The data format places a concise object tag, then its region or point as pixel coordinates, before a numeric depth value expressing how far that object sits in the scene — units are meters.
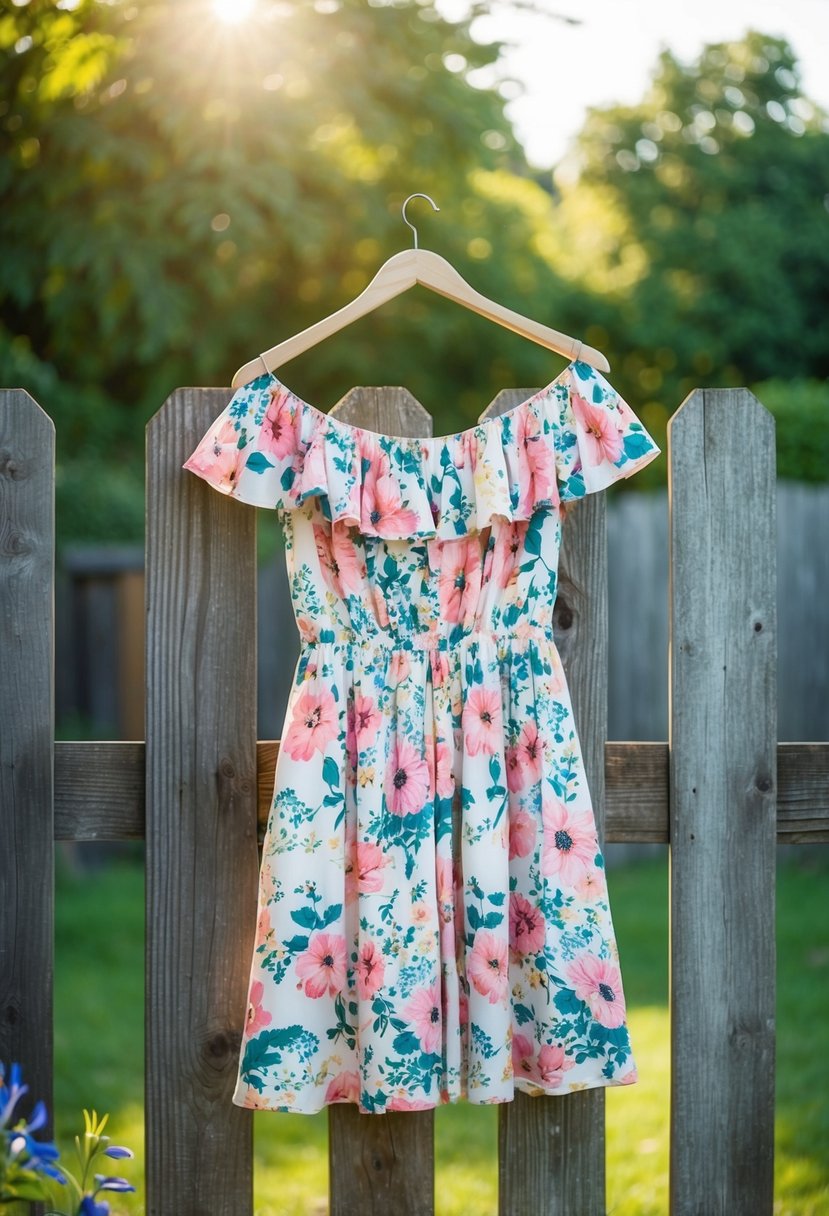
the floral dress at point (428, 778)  1.68
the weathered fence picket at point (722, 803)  1.83
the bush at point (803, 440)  7.12
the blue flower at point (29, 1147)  1.15
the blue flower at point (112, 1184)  1.24
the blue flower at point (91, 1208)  1.22
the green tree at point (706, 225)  12.70
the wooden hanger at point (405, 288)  1.74
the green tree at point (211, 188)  4.08
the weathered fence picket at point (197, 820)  1.81
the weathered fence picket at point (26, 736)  1.82
